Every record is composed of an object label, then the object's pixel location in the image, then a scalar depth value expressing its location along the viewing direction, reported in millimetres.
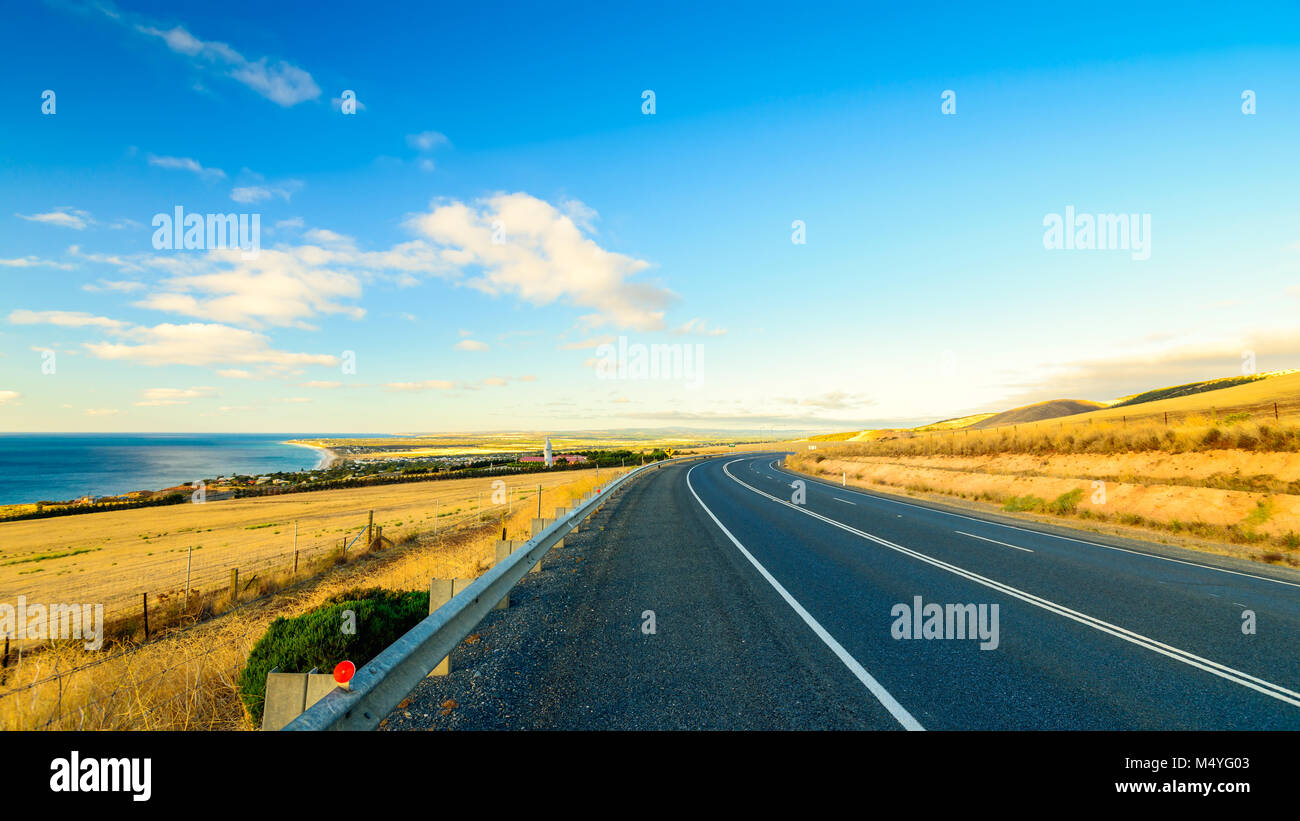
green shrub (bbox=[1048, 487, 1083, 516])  17469
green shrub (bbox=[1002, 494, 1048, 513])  18641
